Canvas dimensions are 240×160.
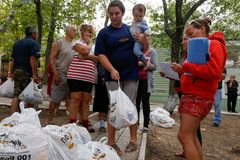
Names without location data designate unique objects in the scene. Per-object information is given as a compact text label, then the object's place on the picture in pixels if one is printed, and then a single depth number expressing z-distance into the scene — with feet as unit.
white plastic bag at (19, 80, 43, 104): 11.84
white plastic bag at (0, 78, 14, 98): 13.02
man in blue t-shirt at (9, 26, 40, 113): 11.97
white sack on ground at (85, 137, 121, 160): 6.36
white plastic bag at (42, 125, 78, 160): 5.79
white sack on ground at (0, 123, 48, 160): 5.16
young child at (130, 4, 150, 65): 8.17
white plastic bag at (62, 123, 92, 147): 6.55
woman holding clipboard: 6.73
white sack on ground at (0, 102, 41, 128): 5.76
